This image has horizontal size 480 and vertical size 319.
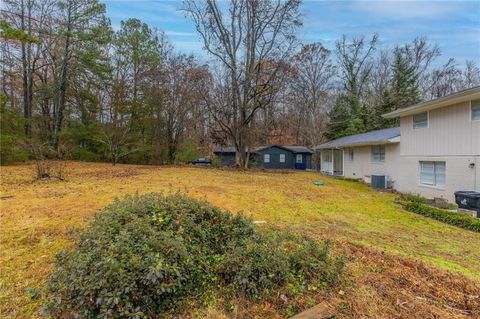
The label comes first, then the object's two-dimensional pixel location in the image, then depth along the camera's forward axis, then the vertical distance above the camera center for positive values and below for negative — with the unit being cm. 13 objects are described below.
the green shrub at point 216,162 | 2560 -11
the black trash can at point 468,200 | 840 -132
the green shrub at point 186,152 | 2384 +82
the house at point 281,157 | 3086 +40
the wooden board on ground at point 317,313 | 249 -143
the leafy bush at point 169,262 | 230 -103
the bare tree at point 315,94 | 2988 +759
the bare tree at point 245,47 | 2052 +906
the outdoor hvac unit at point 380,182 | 1392 -116
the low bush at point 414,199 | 1003 -152
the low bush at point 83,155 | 2135 +56
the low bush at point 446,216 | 733 -171
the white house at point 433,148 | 918 +46
